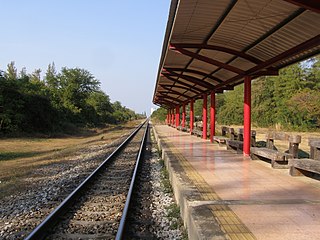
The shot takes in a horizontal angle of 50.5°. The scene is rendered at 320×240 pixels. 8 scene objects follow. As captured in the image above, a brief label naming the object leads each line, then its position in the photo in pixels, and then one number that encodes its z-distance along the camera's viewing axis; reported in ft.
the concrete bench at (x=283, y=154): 27.07
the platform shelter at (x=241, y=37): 21.50
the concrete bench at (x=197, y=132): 65.93
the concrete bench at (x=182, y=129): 89.66
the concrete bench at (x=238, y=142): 37.54
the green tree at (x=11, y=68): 234.87
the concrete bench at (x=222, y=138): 43.66
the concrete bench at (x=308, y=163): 22.17
